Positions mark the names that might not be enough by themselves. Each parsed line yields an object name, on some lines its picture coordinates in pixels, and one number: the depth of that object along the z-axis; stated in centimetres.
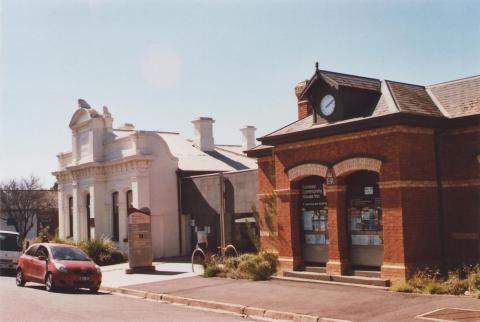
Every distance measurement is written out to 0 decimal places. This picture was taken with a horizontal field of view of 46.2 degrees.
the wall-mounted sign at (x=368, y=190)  1605
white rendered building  2805
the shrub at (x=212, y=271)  1898
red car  1675
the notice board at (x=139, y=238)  2166
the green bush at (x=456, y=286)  1322
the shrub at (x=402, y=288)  1386
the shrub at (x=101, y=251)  2648
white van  2425
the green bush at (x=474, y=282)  1311
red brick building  1498
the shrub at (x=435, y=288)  1339
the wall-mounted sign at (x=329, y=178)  1661
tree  5281
